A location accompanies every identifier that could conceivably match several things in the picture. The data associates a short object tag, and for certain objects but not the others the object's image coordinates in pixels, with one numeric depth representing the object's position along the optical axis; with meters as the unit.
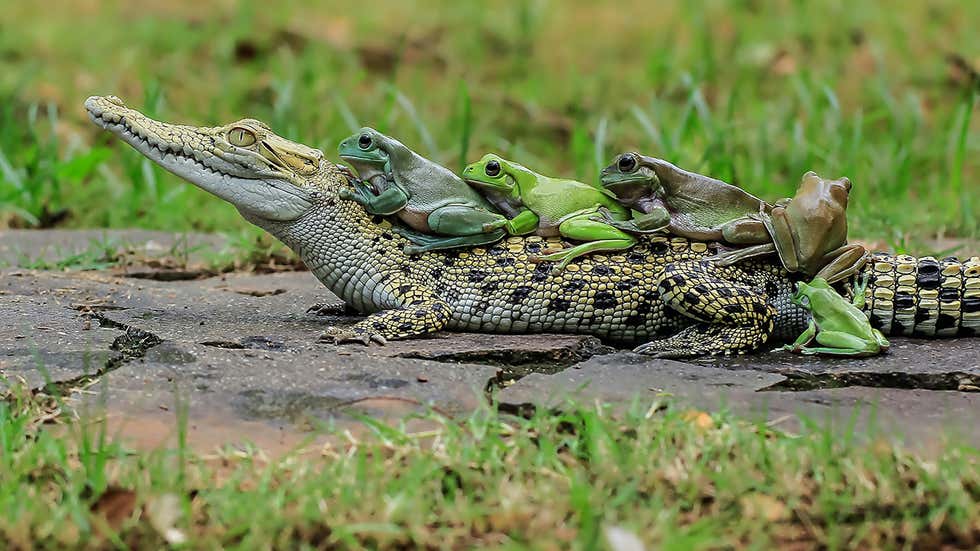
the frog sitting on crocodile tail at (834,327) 9.27
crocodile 9.61
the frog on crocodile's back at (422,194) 9.83
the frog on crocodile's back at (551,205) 9.73
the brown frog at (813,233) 9.48
